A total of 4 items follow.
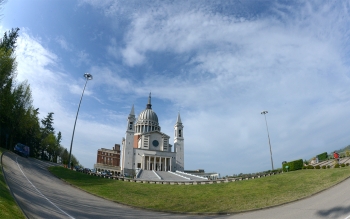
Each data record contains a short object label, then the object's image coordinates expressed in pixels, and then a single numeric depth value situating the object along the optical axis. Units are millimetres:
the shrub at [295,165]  28741
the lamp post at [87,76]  37188
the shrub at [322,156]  37728
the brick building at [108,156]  95944
